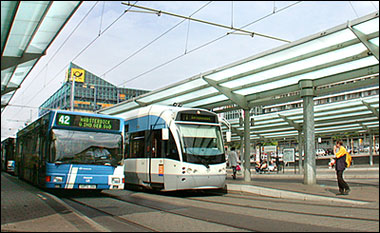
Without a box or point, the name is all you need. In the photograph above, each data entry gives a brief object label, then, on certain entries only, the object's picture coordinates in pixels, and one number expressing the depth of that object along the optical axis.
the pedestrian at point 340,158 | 10.45
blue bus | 11.62
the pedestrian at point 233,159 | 20.23
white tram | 12.09
